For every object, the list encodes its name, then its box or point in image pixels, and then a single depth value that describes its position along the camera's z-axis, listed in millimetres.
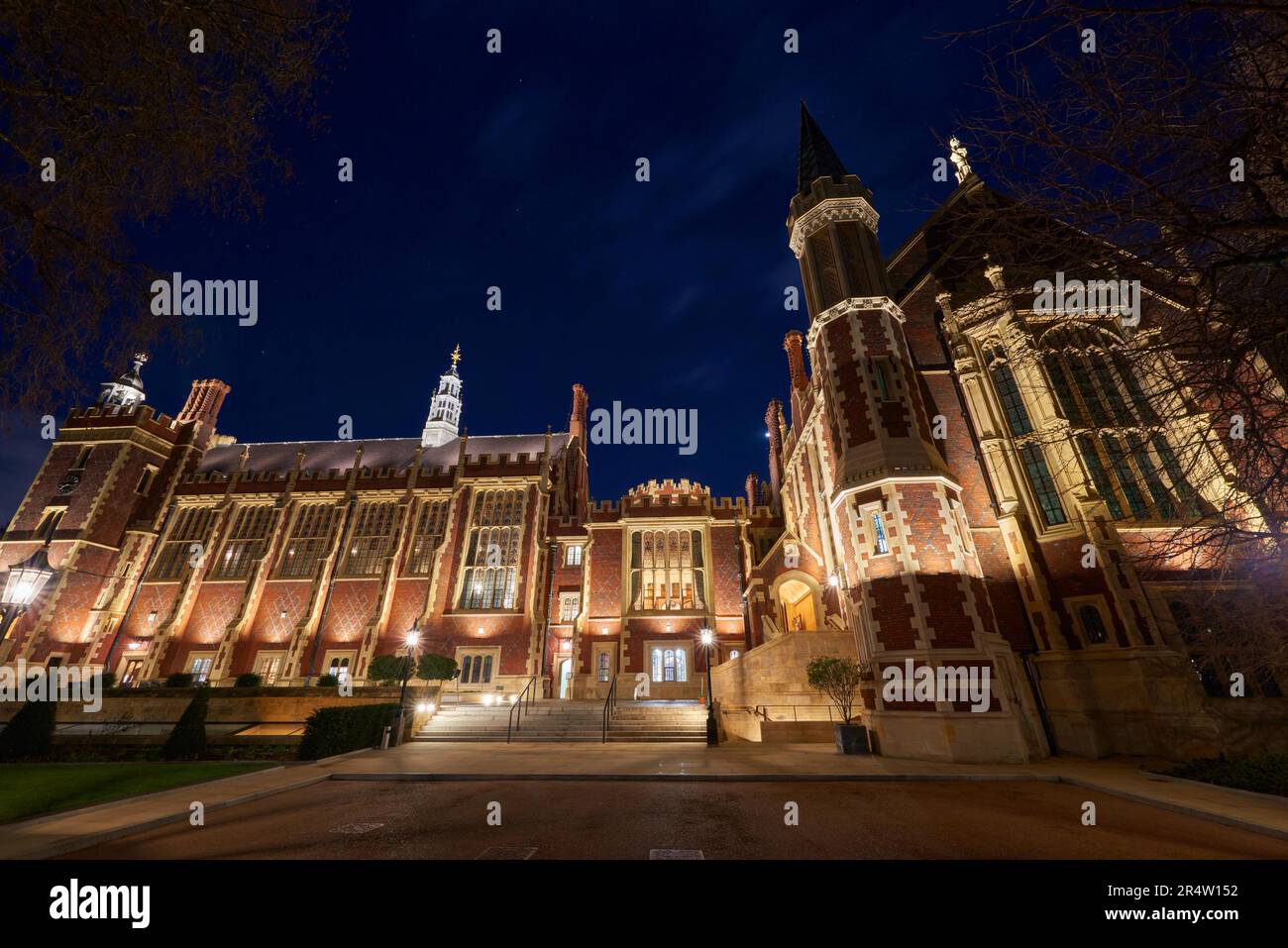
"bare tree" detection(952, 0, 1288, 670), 3914
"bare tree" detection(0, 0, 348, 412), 4570
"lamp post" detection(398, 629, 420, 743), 14555
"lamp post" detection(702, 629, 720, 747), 14377
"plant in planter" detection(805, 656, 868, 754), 13531
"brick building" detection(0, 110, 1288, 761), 12914
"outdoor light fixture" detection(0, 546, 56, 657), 10250
